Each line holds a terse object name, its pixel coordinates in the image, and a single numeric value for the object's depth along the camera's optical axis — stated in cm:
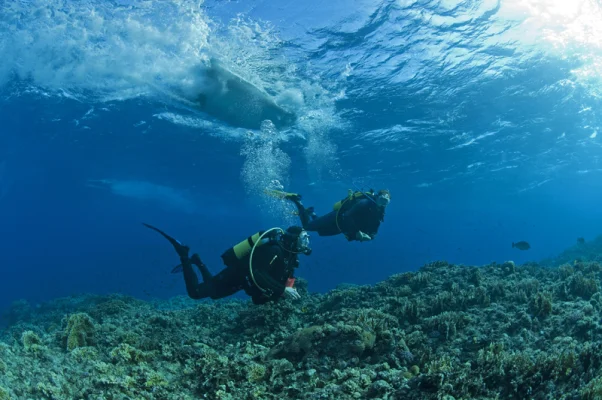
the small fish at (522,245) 1649
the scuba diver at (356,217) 1083
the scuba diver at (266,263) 701
